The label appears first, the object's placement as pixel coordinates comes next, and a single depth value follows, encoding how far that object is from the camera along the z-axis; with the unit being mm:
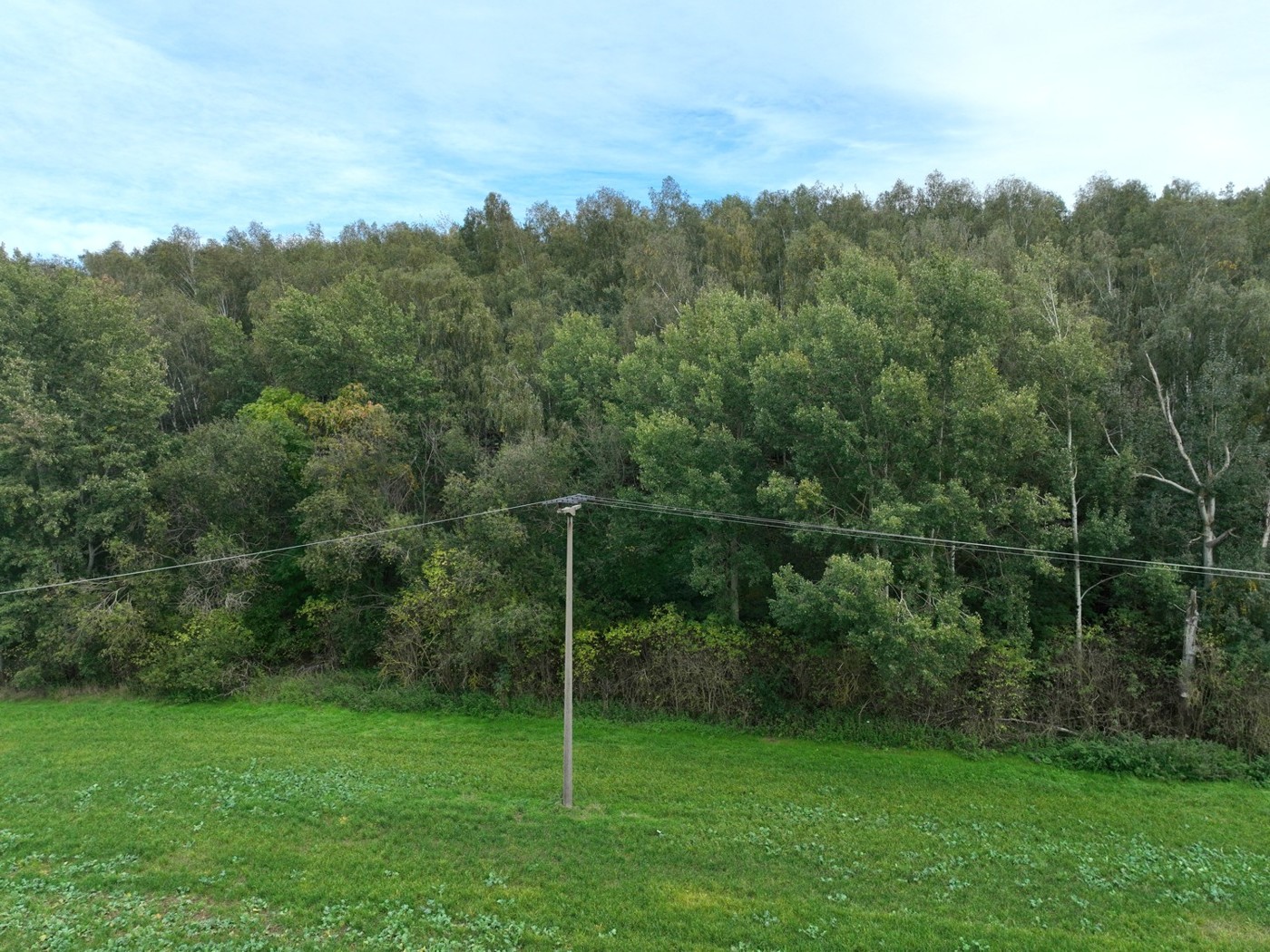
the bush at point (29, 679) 26859
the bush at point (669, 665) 22812
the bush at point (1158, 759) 18203
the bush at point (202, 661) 25344
